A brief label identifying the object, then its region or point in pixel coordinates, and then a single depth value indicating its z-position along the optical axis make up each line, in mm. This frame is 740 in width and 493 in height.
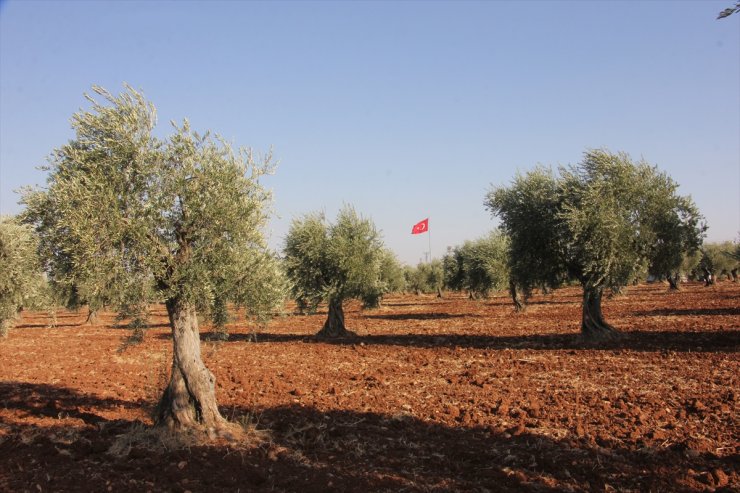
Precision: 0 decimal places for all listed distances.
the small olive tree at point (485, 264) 44781
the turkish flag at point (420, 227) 75000
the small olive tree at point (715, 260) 73625
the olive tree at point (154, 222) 9930
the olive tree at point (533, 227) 24266
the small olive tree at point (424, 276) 92125
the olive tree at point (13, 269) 24047
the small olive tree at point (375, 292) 31609
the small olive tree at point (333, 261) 30106
